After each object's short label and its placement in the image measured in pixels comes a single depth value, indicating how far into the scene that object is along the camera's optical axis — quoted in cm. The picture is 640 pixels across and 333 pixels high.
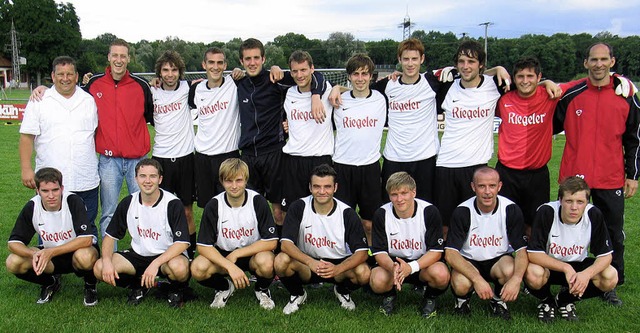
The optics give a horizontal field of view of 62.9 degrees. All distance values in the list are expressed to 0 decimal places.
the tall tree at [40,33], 5706
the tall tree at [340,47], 6425
